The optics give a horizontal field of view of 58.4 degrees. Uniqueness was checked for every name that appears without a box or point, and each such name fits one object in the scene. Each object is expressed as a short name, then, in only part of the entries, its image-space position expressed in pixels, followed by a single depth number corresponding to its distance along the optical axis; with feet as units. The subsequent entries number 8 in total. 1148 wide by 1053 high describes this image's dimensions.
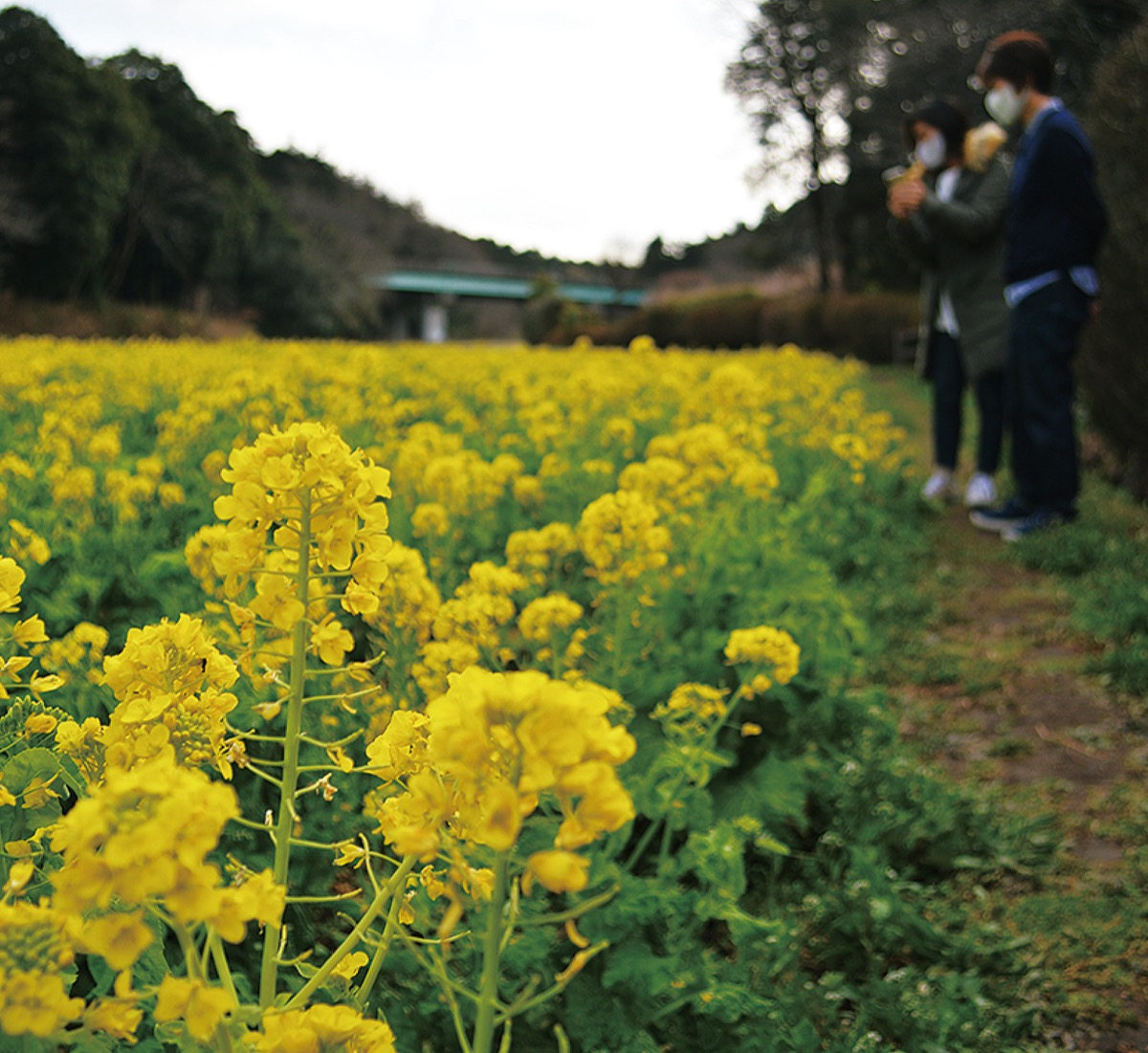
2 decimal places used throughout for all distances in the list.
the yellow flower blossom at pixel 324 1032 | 2.79
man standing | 18.03
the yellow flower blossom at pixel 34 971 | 2.40
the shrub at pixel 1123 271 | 20.98
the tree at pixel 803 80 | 108.06
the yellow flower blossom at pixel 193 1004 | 2.55
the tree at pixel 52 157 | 90.94
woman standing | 21.07
